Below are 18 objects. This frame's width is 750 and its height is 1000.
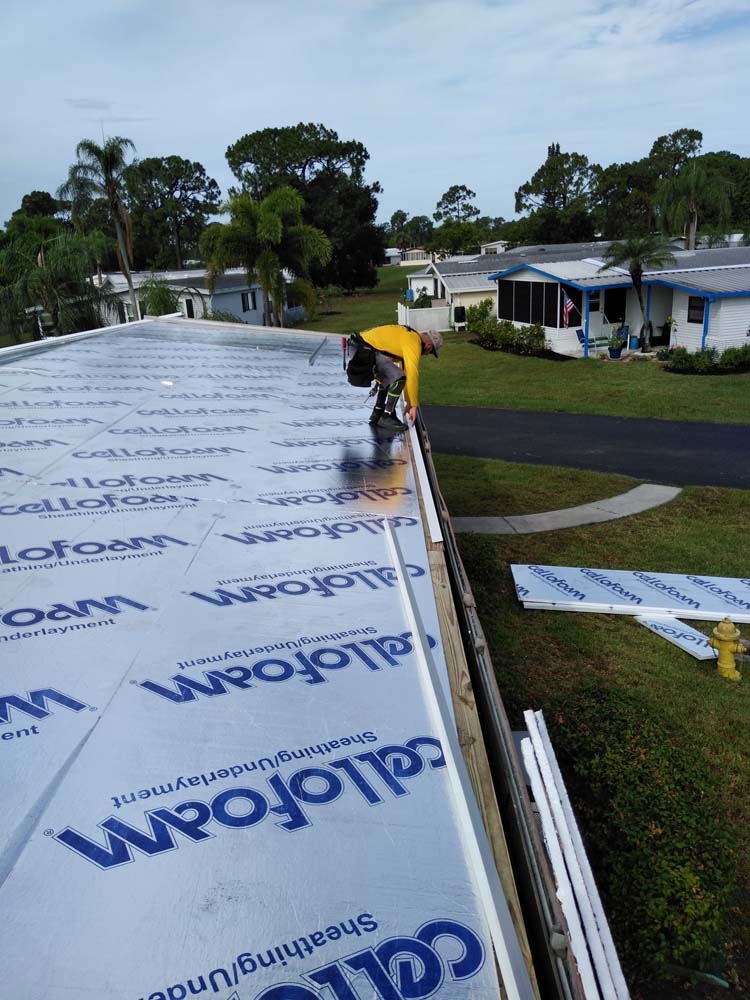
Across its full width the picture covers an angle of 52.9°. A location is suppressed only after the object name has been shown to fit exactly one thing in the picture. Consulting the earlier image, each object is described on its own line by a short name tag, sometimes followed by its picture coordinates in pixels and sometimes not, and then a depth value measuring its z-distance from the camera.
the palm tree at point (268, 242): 30.81
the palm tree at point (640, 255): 26.66
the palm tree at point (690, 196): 40.97
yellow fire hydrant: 7.33
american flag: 28.88
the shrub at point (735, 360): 24.22
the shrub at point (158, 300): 29.72
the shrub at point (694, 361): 24.34
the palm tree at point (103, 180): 32.56
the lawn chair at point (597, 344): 28.58
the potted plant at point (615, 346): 27.38
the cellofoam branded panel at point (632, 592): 8.80
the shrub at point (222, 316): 33.60
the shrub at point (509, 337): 29.42
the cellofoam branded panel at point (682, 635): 7.80
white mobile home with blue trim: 25.39
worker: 8.12
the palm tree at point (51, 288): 26.41
